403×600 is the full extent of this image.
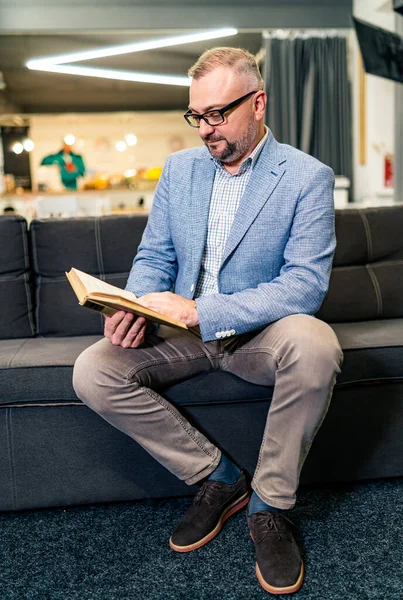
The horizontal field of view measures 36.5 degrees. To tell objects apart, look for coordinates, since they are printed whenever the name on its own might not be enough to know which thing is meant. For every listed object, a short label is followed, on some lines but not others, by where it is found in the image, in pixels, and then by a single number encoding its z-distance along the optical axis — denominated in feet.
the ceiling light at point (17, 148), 37.22
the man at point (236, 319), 4.51
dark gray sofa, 5.41
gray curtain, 17.01
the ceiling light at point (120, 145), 39.91
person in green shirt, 27.14
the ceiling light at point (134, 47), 17.90
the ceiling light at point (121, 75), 22.88
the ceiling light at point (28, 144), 36.35
